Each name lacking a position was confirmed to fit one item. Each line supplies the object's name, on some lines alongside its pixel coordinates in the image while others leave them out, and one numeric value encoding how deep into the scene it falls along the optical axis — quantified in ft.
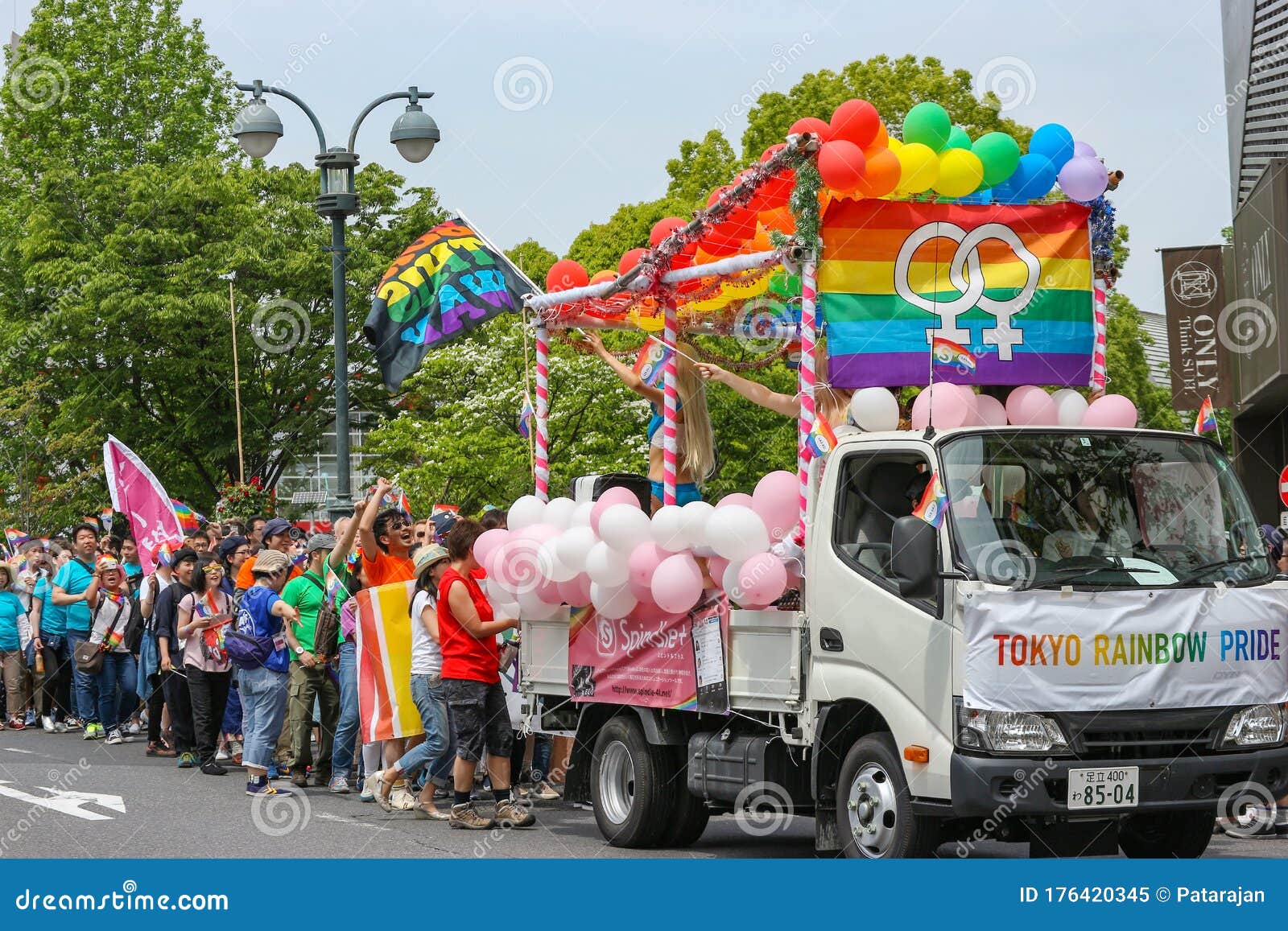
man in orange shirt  42.91
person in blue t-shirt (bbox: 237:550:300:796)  44.83
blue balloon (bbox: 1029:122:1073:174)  34.06
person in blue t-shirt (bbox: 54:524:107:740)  62.39
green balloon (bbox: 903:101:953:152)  33.42
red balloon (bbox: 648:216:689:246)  40.25
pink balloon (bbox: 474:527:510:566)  37.35
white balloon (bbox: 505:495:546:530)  37.75
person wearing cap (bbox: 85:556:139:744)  60.70
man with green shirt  44.91
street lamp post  59.00
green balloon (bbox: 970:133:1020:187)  33.58
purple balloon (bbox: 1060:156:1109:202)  33.99
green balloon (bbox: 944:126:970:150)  34.76
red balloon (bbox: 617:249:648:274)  39.50
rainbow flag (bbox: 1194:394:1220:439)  33.42
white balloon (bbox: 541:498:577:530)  36.73
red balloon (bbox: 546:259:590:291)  42.80
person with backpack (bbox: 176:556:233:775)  49.78
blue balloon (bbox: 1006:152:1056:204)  34.14
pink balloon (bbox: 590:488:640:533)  34.17
